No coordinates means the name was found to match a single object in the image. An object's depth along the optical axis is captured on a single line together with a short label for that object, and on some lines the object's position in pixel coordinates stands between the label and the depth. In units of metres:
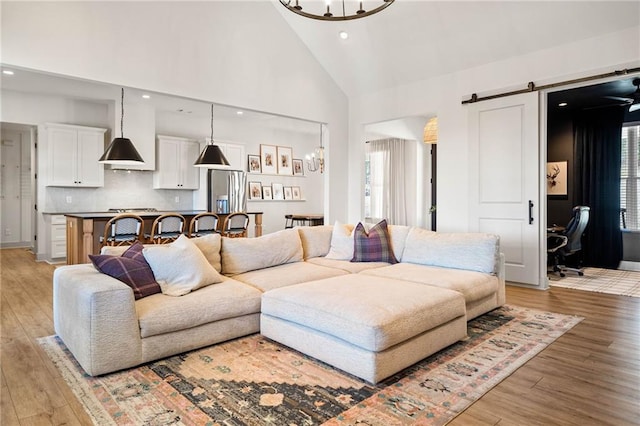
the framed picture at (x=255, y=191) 9.46
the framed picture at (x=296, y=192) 10.46
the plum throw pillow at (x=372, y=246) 4.25
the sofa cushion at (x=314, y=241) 4.47
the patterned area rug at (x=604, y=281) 4.83
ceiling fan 5.01
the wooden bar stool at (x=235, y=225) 6.18
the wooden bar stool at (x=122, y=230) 4.92
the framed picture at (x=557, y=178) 6.89
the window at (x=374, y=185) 10.45
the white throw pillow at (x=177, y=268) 2.96
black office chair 5.62
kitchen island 5.11
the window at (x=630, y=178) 6.32
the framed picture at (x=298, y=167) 10.47
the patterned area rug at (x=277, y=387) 1.96
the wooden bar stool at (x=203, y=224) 5.67
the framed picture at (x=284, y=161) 10.16
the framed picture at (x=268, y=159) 9.76
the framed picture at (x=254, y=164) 9.50
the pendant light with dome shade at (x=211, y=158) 6.35
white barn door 4.80
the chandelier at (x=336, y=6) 5.00
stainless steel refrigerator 8.34
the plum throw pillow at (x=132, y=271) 2.77
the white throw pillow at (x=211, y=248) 3.47
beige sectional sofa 2.36
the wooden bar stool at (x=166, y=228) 5.34
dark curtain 6.36
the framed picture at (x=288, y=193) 10.27
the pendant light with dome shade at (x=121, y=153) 5.56
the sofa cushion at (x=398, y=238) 4.34
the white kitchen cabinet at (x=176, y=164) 7.96
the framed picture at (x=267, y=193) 9.74
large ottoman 2.28
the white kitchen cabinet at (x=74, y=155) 7.00
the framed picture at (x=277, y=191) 9.98
